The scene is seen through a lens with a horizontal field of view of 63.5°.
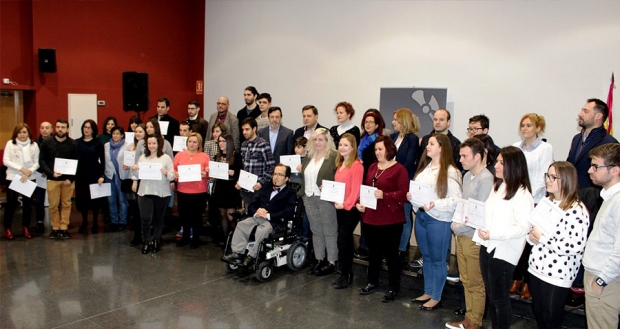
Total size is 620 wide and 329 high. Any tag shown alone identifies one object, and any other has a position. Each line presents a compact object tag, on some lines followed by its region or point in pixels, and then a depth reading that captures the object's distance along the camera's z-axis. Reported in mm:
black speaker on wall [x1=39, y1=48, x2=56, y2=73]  8523
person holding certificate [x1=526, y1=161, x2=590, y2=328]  3158
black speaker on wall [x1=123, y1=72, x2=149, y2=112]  8719
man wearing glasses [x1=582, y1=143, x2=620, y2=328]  2887
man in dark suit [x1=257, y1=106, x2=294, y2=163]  6386
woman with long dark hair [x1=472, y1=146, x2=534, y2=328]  3479
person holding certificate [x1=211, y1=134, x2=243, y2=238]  6125
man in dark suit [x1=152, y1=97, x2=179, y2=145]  7656
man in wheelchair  5371
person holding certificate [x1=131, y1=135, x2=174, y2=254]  6117
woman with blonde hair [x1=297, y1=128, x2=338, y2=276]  5227
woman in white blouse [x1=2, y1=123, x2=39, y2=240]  6531
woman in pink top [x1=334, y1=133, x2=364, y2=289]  4957
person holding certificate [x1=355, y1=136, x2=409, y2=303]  4582
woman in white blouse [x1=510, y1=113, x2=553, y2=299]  4598
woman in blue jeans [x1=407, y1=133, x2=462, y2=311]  4281
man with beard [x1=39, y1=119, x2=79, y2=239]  6555
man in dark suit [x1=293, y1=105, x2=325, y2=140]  6098
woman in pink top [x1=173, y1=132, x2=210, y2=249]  6238
